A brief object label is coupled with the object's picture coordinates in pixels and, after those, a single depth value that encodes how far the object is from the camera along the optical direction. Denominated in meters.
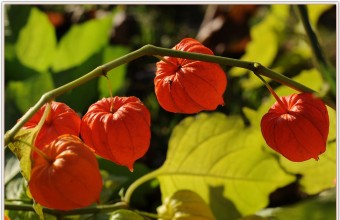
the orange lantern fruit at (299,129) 0.67
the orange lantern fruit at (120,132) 0.67
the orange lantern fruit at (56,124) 0.69
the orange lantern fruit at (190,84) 0.68
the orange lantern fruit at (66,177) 0.64
